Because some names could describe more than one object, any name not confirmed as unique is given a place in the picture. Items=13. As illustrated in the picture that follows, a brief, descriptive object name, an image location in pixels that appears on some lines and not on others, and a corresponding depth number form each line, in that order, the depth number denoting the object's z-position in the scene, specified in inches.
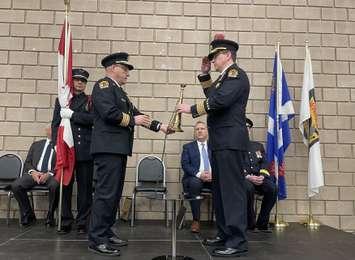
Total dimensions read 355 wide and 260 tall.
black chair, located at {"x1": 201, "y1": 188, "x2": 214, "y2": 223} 204.5
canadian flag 167.8
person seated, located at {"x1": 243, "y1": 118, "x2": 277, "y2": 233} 178.5
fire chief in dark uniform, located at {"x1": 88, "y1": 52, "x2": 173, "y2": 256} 128.3
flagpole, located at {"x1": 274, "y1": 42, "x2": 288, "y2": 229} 193.9
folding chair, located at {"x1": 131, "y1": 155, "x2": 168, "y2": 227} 204.4
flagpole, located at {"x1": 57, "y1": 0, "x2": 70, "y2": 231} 164.4
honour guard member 168.6
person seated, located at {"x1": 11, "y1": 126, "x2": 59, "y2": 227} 180.7
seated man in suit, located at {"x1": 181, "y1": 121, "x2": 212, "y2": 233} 179.9
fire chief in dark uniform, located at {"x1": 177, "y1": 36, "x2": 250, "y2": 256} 127.4
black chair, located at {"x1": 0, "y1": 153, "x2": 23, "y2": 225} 196.7
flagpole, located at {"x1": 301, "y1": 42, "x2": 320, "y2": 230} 197.2
